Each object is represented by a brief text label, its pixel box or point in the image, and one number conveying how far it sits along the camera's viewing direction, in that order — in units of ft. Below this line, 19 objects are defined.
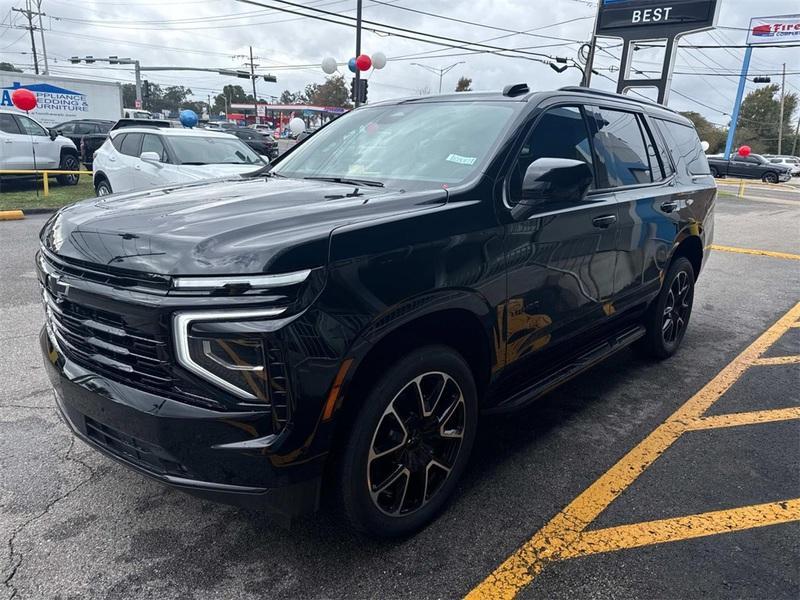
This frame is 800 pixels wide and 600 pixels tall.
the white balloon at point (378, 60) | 65.36
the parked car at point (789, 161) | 146.17
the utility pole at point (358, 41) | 63.04
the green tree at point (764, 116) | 266.36
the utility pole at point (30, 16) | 190.56
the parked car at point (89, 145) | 62.23
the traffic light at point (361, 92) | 65.41
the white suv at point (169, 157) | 29.25
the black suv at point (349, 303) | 6.30
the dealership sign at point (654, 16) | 52.54
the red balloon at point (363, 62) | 62.23
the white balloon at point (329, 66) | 72.54
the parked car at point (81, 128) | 73.82
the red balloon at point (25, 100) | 47.01
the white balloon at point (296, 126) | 74.88
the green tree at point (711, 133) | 259.39
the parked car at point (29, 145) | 46.34
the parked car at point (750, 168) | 117.29
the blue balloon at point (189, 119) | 72.38
